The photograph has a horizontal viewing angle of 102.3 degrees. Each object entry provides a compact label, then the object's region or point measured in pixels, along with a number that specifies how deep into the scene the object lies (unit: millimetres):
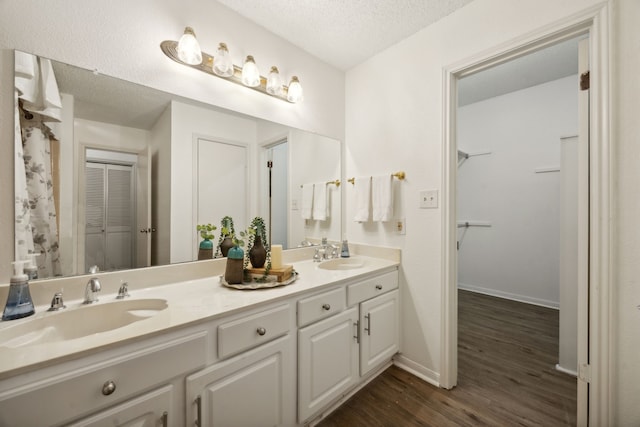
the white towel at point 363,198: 2053
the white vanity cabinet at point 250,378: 933
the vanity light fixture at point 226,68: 1320
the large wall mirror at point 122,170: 1064
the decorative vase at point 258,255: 1436
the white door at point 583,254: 1221
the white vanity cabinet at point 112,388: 646
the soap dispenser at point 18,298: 871
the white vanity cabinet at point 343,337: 1270
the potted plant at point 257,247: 1437
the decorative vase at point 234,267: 1308
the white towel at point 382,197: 1898
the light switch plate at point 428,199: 1702
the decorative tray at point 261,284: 1257
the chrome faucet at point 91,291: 1048
